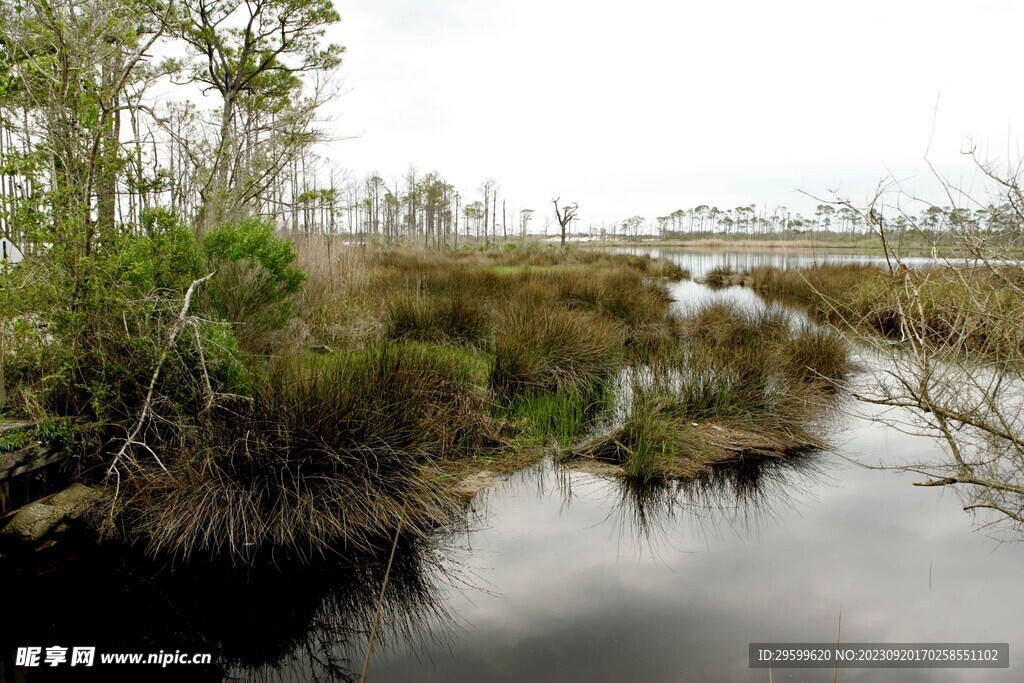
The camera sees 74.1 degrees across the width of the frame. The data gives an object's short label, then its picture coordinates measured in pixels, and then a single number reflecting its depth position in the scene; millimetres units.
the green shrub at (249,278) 6414
